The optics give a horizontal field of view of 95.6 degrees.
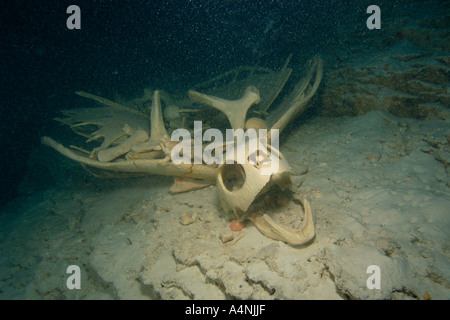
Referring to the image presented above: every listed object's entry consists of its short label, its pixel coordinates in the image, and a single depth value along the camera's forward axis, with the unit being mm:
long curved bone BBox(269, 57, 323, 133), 3139
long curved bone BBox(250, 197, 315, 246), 1986
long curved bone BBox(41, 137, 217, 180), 3004
